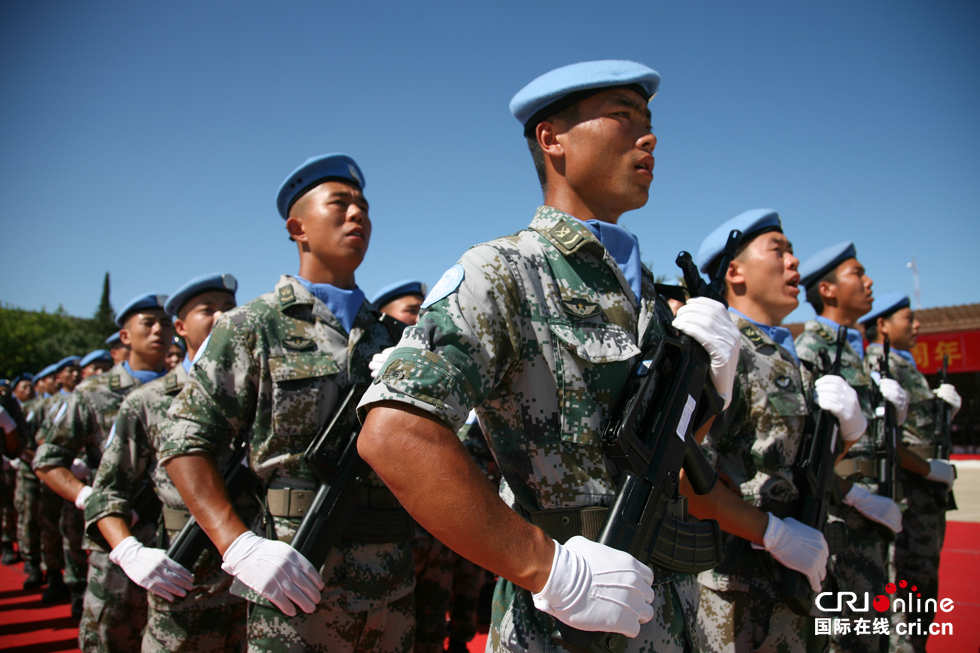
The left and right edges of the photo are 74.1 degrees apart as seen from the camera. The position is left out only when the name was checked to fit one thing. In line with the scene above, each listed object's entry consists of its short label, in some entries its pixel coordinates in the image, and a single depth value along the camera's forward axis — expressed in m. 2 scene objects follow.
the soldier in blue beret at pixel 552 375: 1.34
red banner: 18.35
